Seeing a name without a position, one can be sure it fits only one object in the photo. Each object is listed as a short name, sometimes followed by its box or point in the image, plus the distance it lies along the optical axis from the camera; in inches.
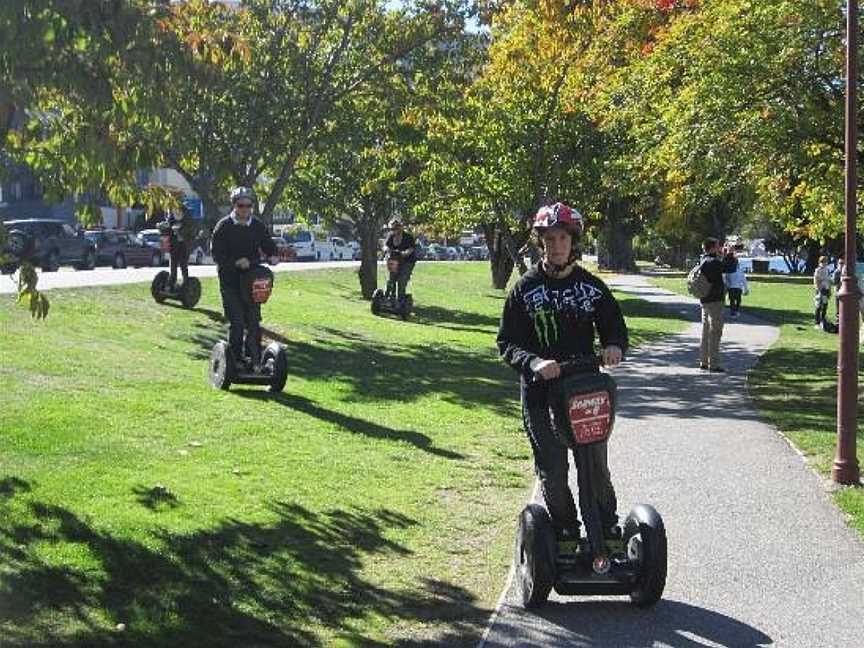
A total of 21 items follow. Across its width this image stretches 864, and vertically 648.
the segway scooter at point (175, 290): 809.5
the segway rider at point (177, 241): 818.8
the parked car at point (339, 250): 2724.2
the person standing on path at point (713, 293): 643.5
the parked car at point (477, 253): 3547.2
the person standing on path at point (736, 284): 1139.9
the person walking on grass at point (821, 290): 1015.0
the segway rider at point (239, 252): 468.1
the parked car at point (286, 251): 2314.2
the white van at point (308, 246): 2603.3
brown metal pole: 345.4
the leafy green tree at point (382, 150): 816.9
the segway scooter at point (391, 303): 965.2
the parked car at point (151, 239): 1793.8
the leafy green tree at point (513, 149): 884.0
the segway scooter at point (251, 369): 476.2
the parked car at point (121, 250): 1702.8
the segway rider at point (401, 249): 939.3
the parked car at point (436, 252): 3237.2
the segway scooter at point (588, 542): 225.0
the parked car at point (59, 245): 1496.1
